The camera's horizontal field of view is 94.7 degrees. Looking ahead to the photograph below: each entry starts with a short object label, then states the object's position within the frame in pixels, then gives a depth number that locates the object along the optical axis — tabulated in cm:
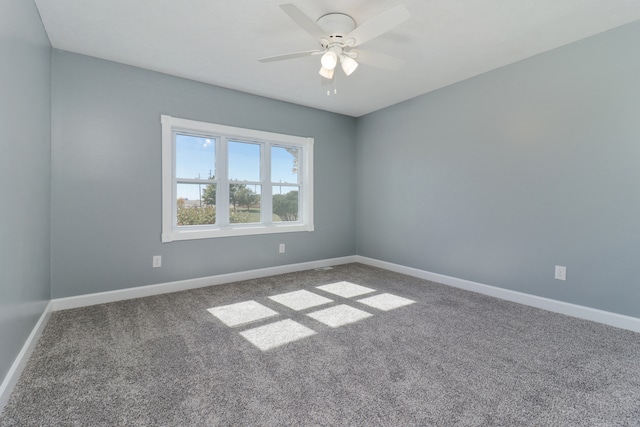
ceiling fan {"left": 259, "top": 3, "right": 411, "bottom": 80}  181
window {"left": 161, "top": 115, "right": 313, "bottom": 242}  345
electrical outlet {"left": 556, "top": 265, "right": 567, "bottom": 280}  273
